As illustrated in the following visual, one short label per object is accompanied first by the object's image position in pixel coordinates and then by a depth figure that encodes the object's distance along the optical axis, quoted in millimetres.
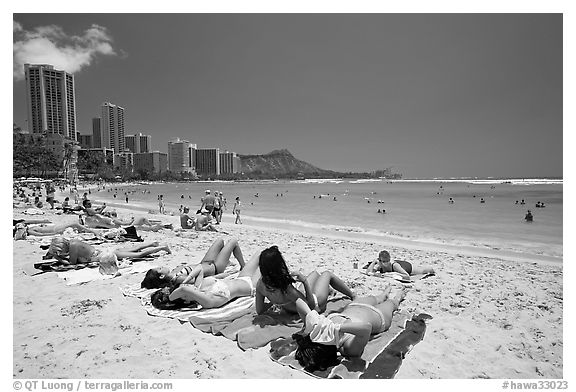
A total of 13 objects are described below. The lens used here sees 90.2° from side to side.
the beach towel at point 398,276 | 4629
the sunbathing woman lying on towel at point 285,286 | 2719
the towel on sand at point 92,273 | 4285
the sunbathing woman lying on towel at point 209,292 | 3221
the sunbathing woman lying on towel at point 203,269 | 3812
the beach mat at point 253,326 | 2791
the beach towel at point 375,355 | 2391
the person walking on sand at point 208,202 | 12000
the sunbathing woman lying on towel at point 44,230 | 6883
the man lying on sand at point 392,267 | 4945
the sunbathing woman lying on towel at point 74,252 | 4922
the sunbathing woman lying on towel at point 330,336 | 2266
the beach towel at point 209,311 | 3201
